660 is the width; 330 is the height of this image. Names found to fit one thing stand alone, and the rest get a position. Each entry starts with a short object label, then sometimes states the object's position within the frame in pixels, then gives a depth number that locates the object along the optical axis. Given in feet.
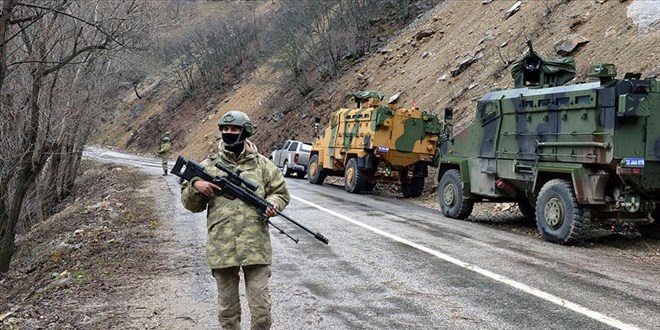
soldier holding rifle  14.28
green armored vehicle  28.73
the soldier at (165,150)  78.00
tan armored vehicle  56.34
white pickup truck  82.28
